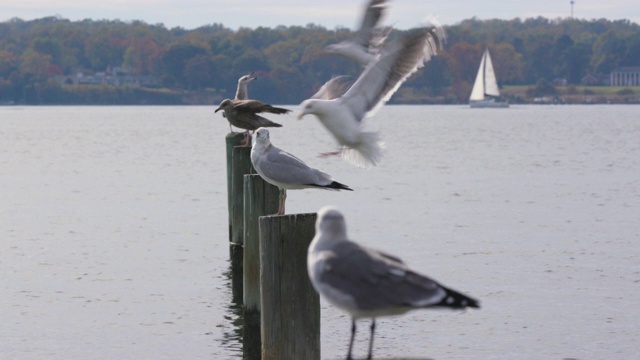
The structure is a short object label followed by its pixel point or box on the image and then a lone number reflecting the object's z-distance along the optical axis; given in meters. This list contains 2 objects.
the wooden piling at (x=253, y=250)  11.88
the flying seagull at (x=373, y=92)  12.31
